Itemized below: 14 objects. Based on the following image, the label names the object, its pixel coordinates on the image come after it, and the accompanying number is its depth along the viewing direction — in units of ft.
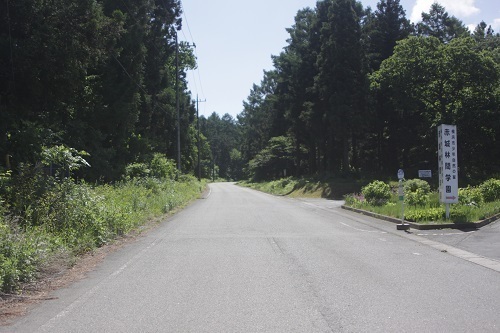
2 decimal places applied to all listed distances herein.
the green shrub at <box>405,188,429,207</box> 63.62
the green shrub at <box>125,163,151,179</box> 100.70
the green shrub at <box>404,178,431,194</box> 75.64
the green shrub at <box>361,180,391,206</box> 78.43
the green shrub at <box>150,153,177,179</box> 118.10
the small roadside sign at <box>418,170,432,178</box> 49.64
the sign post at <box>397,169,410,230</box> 49.71
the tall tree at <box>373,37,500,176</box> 127.85
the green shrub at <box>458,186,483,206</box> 60.95
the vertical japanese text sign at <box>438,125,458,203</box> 51.62
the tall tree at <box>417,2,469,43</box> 176.14
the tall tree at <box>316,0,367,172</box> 138.72
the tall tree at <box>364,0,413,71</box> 166.61
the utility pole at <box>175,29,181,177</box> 133.28
